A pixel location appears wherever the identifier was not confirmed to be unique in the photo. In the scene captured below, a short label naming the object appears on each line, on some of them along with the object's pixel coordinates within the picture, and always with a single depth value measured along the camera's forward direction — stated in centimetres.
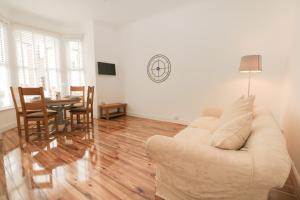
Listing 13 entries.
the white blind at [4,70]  359
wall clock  418
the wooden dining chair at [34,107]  271
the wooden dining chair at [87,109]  361
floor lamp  248
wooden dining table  313
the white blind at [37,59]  409
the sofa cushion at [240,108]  155
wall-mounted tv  474
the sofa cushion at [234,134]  107
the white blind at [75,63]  508
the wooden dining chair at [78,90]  404
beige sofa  79
